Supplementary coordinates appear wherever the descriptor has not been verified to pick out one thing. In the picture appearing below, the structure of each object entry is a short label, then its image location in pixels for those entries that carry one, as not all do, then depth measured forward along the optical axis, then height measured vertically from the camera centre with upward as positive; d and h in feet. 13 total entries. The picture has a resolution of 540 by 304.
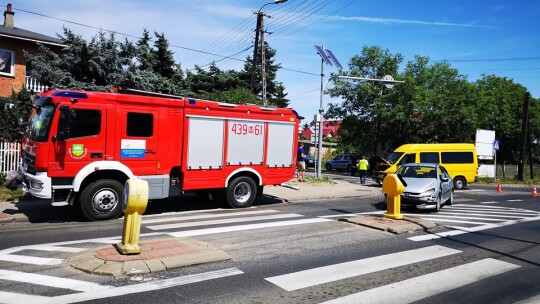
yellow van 74.18 +0.23
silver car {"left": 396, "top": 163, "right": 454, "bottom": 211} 41.52 -2.65
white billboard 99.14 +4.52
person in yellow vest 76.18 -2.30
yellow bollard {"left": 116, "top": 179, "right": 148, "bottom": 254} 20.88 -3.19
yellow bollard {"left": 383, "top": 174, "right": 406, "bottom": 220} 32.83 -2.66
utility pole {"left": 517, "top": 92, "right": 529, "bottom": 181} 109.72 +8.61
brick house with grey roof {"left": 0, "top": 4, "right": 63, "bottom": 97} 72.59 +14.54
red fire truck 31.32 +0.04
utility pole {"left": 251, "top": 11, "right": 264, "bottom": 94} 94.12 +25.12
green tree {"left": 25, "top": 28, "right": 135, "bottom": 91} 60.85 +12.04
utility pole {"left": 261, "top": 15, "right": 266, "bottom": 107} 87.51 +19.18
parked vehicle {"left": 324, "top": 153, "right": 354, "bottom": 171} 129.29 -2.02
